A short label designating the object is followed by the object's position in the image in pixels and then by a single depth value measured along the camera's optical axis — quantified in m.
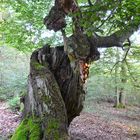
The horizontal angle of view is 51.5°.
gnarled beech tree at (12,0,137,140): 3.07
